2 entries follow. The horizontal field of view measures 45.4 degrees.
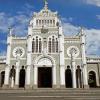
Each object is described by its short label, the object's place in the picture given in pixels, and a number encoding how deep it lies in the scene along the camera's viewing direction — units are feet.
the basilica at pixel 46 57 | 89.09
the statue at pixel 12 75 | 92.02
